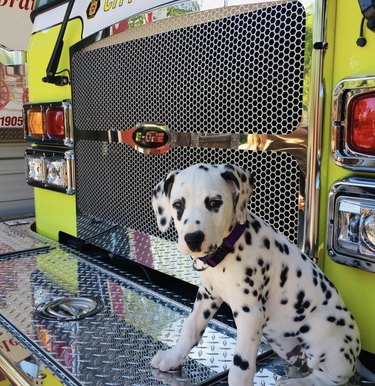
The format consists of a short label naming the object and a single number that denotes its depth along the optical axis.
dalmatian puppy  1.09
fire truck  1.25
